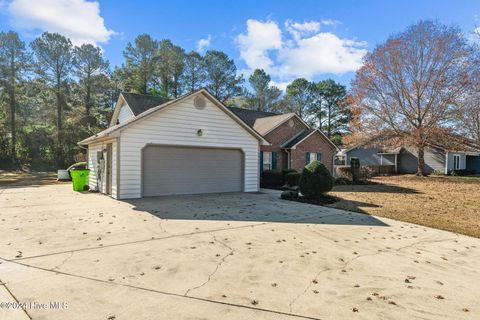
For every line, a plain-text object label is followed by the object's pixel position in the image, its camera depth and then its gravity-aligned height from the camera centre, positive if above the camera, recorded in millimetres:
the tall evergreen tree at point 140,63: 36438 +12601
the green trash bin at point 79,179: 14547 -834
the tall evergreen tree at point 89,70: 34200 +11087
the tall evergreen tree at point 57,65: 32219 +10935
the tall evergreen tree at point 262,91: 43406 +10926
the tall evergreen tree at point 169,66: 37219 +12394
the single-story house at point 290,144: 20969 +1564
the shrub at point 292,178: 16531 -769
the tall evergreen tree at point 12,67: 31406 +10223
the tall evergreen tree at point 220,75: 39406 +12053
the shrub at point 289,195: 12095 -1260
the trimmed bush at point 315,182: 11570 -671
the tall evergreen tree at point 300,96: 45375 +10799
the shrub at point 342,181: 19103 -1037
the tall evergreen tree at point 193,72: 38844 +12277
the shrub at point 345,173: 20072 -534
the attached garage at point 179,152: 11312 +481
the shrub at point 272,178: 17422 -817
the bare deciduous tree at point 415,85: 23078 +6698
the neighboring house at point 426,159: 30689 +770
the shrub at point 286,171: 17275 -378
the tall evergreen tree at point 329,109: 46062 +8927
